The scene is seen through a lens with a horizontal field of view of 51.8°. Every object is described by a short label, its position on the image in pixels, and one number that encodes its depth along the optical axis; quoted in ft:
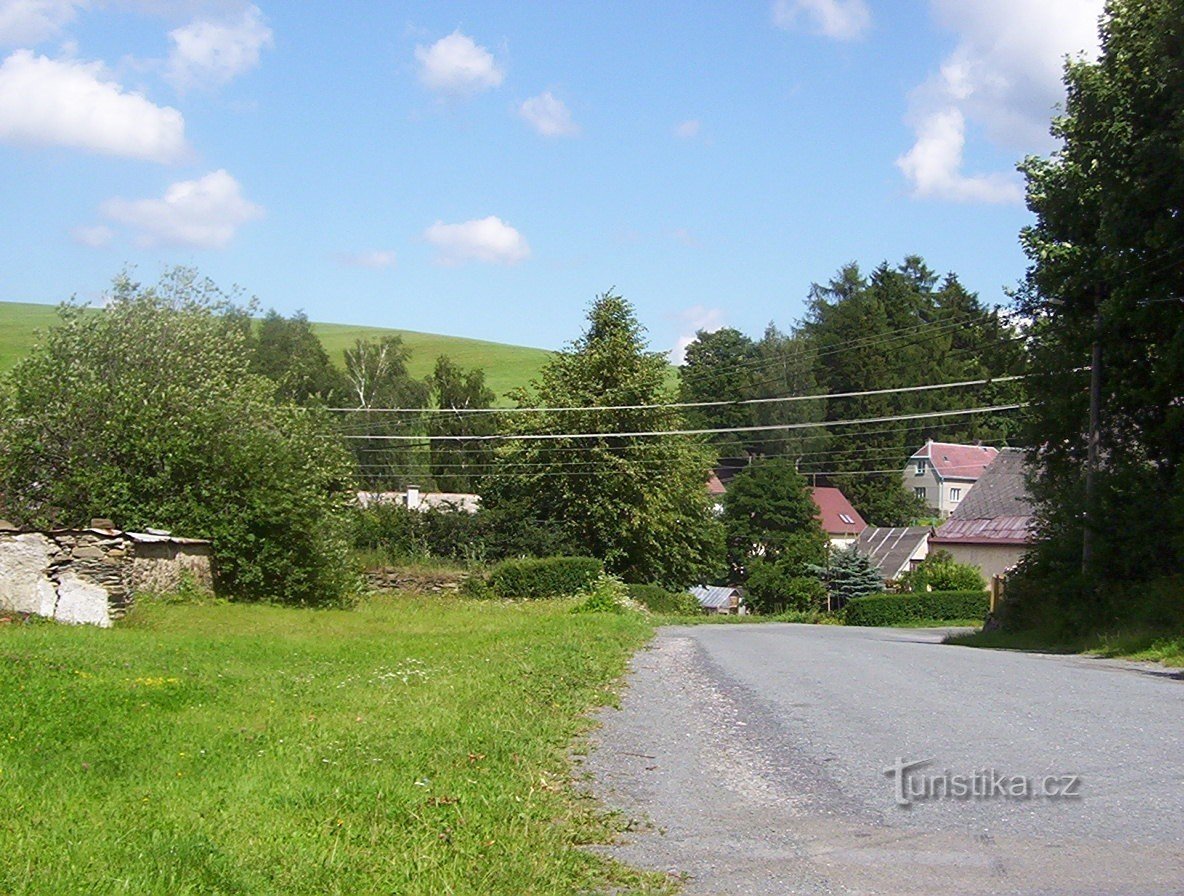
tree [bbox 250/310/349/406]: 226.58
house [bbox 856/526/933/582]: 247.09
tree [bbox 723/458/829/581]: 246.88
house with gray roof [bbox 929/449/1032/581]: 179.01
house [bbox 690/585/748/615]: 233.55
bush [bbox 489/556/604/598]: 139.44
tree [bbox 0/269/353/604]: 88.43
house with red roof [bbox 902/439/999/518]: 315.37
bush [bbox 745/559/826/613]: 206.08
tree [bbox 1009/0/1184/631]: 75.72
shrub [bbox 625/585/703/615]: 161.38
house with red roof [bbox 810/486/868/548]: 297.53
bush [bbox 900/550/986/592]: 179.83
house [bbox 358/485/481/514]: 175.01
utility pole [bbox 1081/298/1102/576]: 83.15
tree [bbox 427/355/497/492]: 225.56
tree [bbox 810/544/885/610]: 200.34
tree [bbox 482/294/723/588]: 178.40
